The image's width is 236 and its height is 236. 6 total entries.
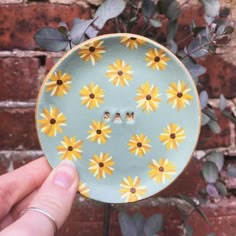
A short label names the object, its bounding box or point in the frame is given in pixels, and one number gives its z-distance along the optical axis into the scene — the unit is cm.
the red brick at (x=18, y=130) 64
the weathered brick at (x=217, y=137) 65
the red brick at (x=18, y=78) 62
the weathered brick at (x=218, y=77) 63
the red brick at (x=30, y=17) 61
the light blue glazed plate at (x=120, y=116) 49
